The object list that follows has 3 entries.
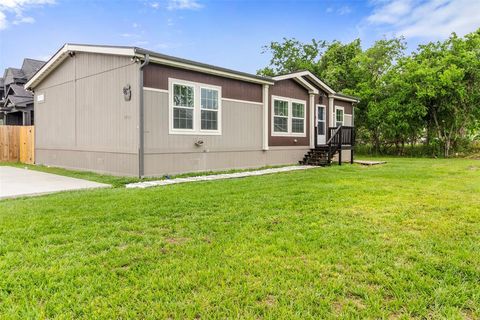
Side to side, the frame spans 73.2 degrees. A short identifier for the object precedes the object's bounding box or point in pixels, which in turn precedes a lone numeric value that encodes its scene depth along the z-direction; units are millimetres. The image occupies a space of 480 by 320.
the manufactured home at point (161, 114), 8219
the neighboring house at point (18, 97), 15766
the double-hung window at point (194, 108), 8711
